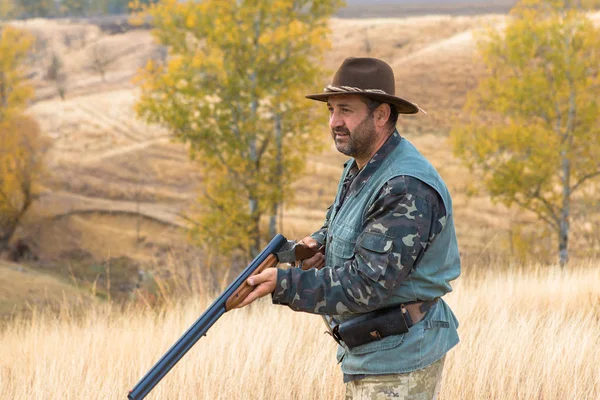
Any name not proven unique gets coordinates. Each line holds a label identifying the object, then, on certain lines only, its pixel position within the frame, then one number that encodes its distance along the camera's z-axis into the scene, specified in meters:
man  2.31
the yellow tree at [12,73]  36.84
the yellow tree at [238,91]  20.27
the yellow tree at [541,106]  21.61
